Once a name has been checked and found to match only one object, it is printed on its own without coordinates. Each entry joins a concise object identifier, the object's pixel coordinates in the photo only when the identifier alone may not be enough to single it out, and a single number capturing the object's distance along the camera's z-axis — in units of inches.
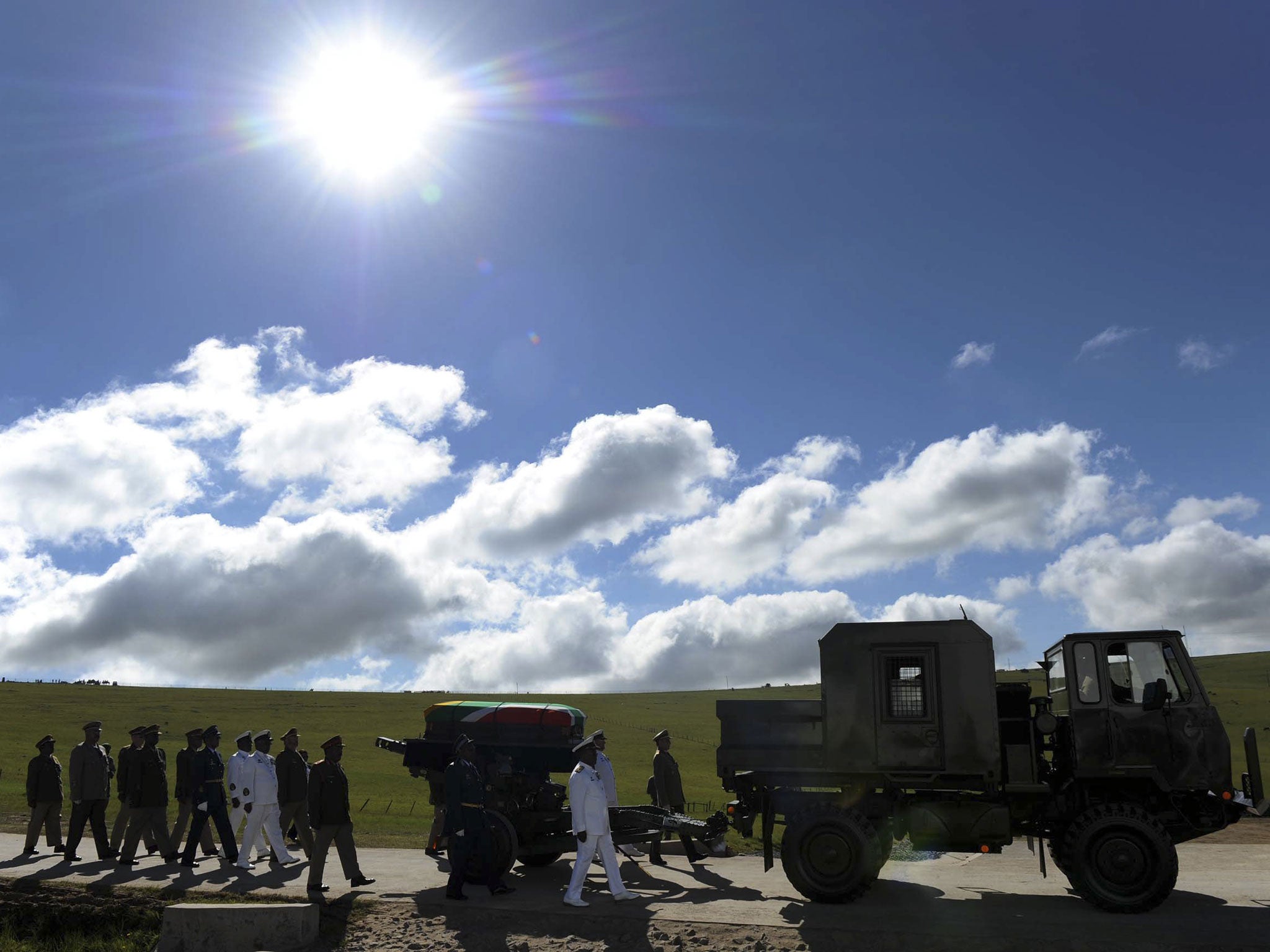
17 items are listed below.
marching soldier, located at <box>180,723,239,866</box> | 572.1
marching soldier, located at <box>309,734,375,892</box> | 477.4
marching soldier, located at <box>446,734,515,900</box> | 470.9
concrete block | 411.2
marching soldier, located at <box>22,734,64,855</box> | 614.5
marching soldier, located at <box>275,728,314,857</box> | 600.1
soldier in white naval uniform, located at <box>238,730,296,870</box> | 578.9
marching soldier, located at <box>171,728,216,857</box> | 595.8
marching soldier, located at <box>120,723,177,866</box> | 585.6
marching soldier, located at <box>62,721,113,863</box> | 602.5
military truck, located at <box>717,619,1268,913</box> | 449.4
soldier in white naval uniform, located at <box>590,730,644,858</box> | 480.7
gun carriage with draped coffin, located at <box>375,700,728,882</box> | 544.7
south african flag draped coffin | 562.9
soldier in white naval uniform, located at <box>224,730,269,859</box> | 585.0
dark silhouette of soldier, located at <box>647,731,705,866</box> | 631.8
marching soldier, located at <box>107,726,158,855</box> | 593.6
